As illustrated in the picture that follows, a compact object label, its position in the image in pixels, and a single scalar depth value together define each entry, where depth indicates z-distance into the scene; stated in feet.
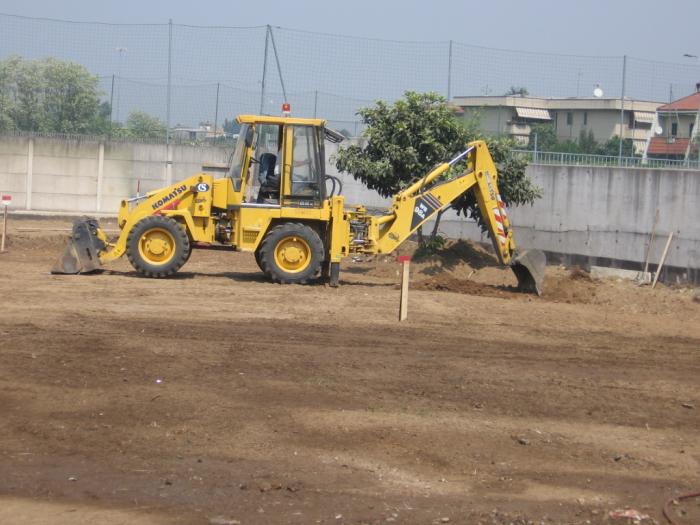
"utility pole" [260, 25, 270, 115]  91.15
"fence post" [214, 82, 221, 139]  99.09
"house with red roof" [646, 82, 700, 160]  82.19
